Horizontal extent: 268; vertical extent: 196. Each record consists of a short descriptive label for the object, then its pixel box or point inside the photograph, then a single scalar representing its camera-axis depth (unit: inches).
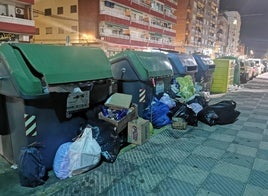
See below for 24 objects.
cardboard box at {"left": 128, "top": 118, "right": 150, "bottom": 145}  177.9
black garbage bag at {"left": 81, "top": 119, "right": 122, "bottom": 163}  150.2
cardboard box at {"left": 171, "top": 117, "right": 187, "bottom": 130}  217.2
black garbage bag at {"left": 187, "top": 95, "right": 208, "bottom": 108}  264.7
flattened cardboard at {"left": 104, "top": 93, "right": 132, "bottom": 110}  177.2
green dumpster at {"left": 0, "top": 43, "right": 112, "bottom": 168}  126.1
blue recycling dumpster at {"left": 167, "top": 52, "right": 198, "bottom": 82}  302.7
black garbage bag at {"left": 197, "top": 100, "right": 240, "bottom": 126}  233.9
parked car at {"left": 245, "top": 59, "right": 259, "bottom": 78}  787.0
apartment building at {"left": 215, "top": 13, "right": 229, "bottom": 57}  2968.5
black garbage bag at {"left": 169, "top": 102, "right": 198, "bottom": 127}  227.9
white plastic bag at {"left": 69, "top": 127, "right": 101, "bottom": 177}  132.3
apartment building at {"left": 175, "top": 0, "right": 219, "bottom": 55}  2001.7
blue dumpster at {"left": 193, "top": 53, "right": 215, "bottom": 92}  374.6
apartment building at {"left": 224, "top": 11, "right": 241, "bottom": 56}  3535.9
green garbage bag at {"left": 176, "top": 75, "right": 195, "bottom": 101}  276.3
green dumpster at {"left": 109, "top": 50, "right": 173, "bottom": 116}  214.2
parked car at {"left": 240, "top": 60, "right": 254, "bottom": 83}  638.5
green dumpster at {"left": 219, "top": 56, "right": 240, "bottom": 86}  523.5
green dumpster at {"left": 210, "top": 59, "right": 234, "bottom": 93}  441.4
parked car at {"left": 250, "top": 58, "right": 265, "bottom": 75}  930.1
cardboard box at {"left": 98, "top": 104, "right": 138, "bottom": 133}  166.7
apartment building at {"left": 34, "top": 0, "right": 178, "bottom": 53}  1073.5
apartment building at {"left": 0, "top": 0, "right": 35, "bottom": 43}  668.1
